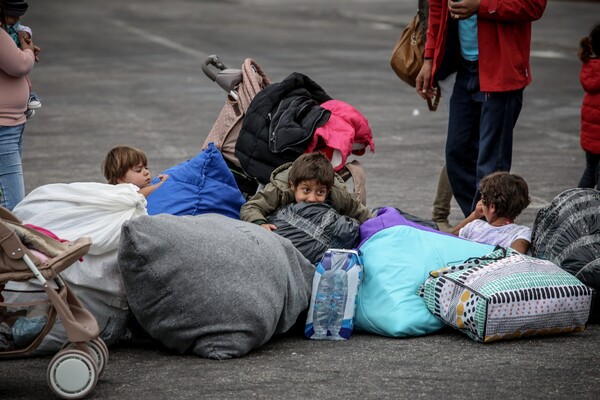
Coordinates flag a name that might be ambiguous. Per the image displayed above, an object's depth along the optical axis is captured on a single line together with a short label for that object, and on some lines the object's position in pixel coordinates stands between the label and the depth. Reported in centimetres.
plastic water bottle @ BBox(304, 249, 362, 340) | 1075
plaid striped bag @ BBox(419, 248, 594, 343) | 1029
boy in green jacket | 1167
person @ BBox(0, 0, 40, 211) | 1209
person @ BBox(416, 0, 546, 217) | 1341
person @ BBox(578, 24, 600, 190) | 1468
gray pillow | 966
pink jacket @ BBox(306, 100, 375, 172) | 1274
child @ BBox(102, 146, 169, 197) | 1177
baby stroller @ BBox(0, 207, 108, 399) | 887
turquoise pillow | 1076
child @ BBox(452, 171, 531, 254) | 1187
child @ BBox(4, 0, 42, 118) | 1201
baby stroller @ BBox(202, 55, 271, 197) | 1330
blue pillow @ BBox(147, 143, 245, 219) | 1188
